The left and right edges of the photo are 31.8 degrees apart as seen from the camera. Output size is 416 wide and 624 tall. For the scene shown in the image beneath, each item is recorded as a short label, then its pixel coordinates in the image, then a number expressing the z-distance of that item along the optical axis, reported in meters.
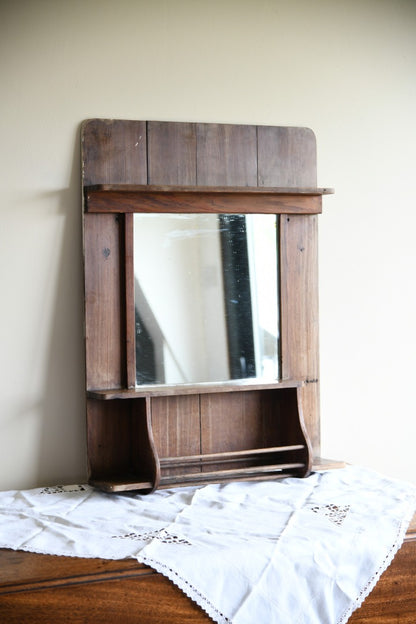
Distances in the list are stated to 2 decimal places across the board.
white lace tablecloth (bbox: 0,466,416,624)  1.29
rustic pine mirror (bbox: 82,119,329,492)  1.78
